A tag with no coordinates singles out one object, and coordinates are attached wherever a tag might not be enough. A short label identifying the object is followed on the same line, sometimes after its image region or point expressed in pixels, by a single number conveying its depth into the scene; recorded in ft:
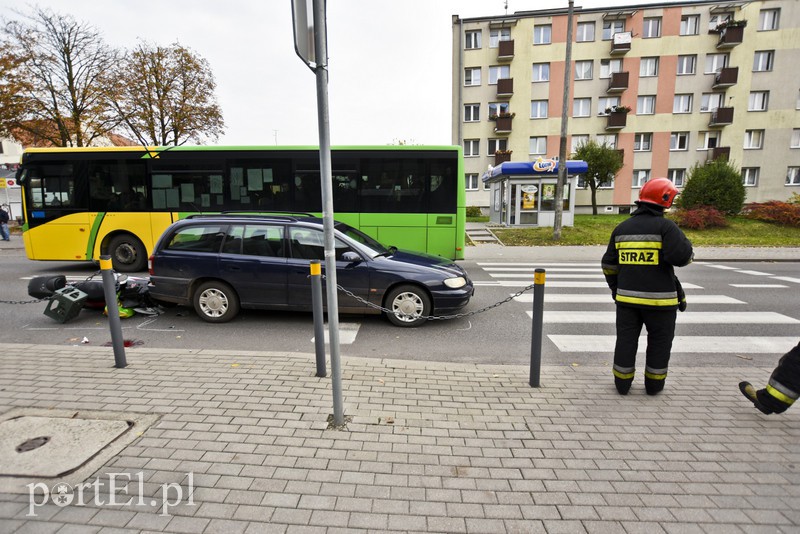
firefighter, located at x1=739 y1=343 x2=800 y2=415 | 10.73
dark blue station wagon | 19.86
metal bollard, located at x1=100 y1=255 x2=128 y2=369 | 13.79
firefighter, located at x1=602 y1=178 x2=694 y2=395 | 11.55
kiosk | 70.90
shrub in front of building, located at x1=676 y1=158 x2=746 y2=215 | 68.85
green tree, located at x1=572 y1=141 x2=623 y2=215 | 89.25
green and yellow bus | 33.65
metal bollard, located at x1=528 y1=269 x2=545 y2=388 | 12.45
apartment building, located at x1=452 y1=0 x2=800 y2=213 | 101.50
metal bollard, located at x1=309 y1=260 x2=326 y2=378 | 13.12
